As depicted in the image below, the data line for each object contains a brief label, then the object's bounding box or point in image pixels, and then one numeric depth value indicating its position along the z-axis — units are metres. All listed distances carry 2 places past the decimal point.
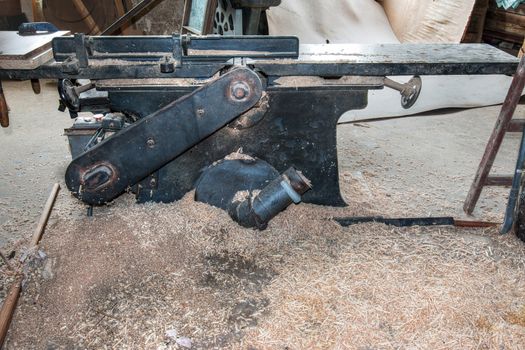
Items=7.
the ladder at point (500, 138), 2.15
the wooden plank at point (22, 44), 1.86
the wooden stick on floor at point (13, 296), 1.73
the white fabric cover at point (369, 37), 4.28
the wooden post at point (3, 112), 1.80
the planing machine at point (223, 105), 1.93
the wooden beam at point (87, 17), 5.57
